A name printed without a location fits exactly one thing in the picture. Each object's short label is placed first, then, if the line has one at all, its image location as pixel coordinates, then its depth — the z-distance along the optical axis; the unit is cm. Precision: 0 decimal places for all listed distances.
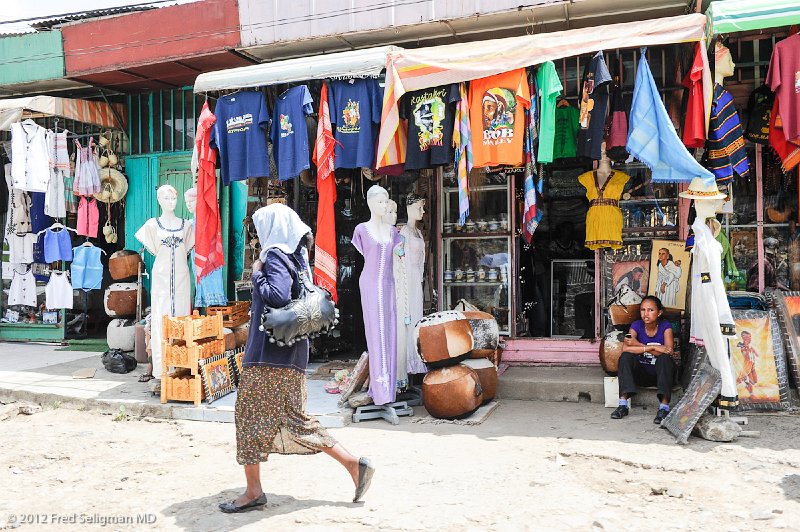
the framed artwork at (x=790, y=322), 605
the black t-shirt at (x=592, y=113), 586
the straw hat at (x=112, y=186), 979
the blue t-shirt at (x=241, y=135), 713
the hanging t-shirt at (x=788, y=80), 556
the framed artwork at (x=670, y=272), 697
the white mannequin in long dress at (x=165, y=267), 726
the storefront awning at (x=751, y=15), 521
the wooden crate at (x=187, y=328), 648
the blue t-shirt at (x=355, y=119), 668
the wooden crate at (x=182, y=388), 651
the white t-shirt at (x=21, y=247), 1023
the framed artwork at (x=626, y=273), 723
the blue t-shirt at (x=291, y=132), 688
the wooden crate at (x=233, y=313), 744
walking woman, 392
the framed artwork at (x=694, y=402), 523
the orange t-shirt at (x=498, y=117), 603
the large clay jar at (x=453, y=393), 598
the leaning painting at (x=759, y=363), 592
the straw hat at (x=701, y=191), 551
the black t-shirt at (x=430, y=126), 634
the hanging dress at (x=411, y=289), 671
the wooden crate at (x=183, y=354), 650
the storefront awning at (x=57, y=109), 880
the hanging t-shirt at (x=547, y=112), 588
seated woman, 596
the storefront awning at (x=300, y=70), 645
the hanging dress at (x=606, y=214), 713
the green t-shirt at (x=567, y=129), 678
